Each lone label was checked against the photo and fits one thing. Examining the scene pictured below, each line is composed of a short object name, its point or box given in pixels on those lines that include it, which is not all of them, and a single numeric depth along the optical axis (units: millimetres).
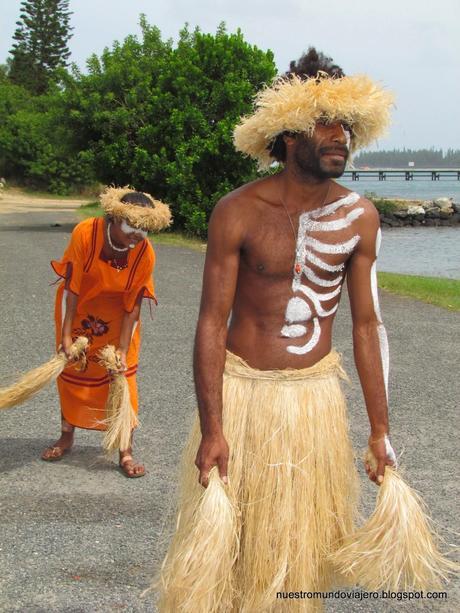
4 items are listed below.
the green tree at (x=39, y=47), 59281
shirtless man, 2646
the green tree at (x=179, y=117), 20078
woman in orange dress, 4738
